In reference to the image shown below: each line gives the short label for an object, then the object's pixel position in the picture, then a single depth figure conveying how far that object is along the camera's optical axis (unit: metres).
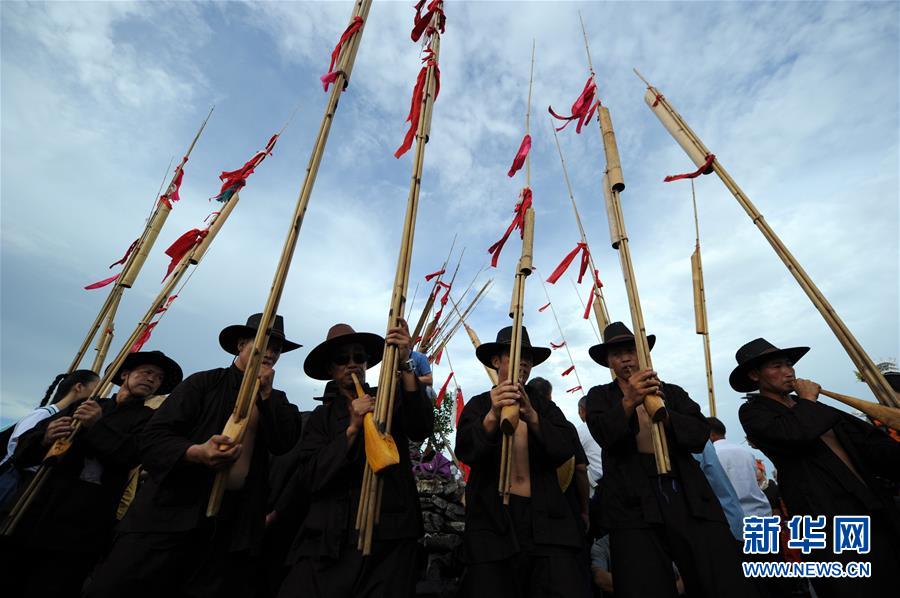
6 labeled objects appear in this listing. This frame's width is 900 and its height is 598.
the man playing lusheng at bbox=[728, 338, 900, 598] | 3.15
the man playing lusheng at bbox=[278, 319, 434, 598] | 2.69
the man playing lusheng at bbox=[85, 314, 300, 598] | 2.64
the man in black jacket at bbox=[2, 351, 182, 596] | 3.60
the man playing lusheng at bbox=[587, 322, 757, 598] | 2.82
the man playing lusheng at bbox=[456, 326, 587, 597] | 2.88
